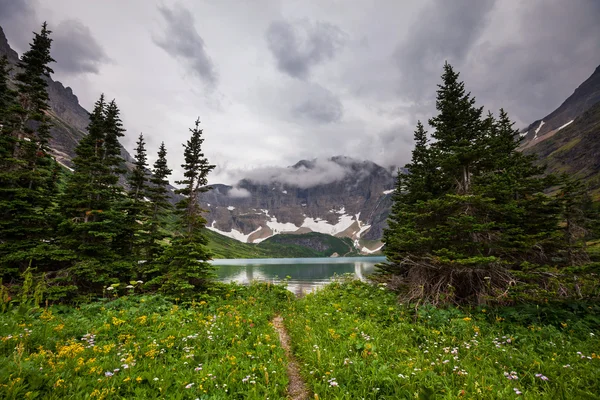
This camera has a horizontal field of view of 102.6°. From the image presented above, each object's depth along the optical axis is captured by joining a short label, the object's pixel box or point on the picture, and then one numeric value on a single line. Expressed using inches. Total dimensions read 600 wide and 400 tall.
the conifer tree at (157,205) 661.3
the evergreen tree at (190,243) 533.3
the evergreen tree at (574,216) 460.1
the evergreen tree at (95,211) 518.6
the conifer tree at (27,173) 486.6
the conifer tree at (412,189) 577.1
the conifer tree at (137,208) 639.1
